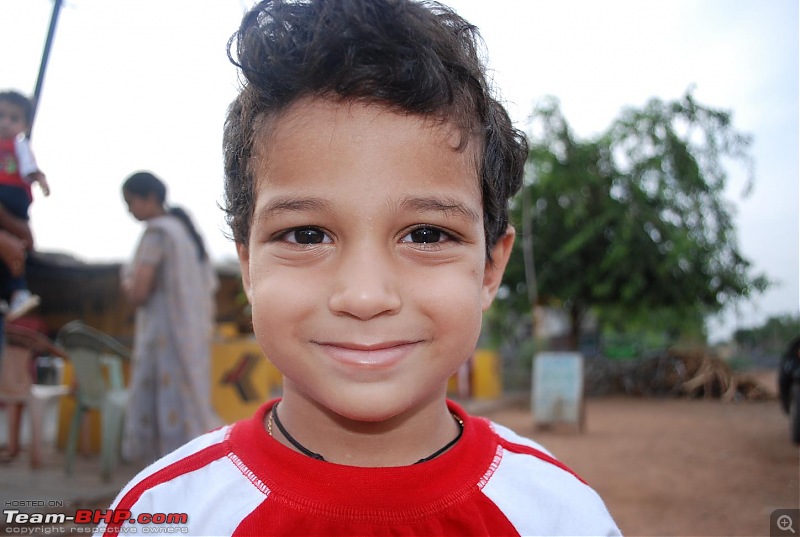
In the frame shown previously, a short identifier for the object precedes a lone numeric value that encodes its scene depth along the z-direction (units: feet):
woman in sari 13.39
